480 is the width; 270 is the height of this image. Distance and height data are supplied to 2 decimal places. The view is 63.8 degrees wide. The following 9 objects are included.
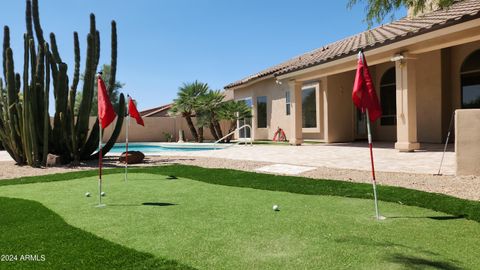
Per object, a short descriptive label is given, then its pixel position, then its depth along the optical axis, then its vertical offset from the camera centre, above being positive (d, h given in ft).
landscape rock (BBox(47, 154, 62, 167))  43.42 -2.25
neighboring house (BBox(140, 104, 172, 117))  120.47 +8.67
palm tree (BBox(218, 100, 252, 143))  77.10 +5.21
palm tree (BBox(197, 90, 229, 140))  78.89 +5.61
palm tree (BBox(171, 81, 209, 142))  82.48 +8.87
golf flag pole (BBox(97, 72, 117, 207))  20.06 +1.63
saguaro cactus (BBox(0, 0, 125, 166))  42.11 +4.39
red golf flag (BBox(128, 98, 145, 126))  30.07 +2.23
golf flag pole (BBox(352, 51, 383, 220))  16.02 +1.72
